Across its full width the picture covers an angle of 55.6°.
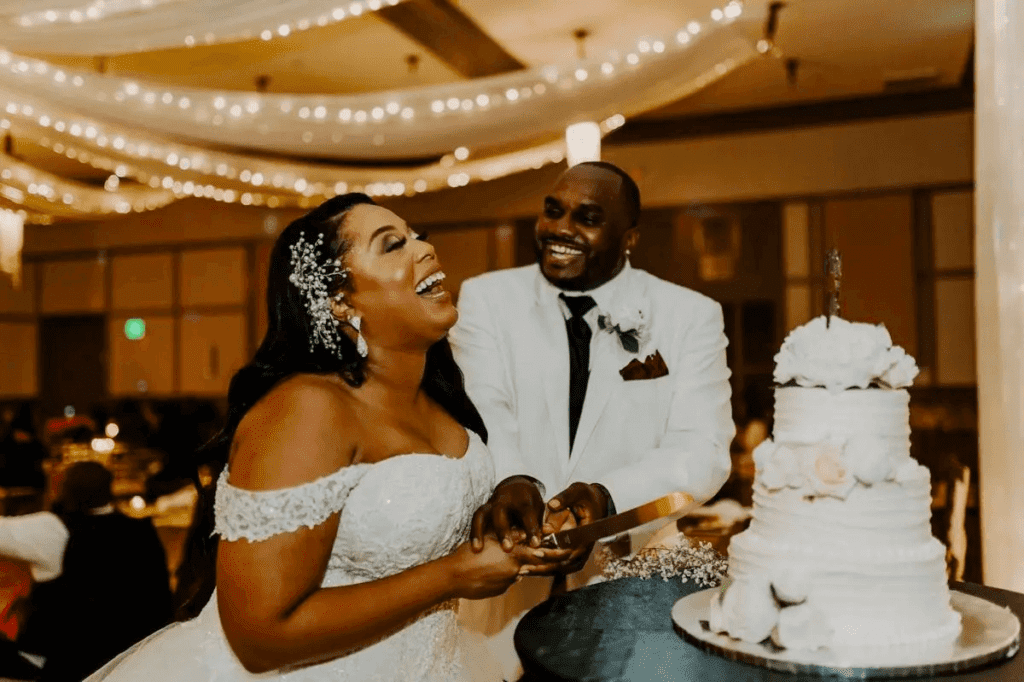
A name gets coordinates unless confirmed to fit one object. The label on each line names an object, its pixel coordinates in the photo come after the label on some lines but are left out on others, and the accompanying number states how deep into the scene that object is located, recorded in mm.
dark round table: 1478
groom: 2510
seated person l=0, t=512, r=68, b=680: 3268
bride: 1713
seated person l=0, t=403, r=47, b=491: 6488
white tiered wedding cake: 1572
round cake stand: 1458
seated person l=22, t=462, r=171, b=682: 3211
